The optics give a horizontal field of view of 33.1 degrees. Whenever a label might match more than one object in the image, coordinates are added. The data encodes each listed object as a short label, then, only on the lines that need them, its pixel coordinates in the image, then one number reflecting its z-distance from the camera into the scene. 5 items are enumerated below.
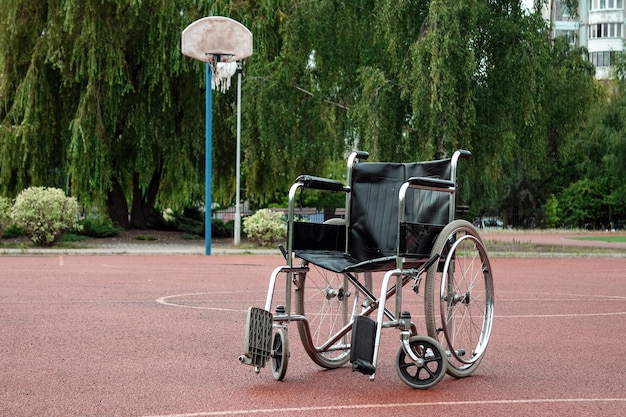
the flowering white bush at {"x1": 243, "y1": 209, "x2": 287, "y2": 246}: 28.06
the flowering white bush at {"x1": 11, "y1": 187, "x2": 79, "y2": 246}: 25.64
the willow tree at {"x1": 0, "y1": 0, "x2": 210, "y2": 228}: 28.56
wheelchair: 6.25
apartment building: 80.81
